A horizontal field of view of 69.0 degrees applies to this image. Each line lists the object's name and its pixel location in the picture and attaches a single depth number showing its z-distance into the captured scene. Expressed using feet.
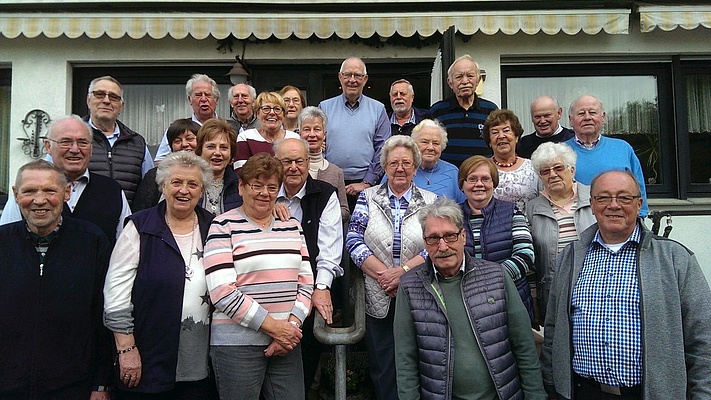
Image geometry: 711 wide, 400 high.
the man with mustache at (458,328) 8.12
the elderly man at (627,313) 7.45
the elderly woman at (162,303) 8.52
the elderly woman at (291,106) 14.67
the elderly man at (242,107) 14.67
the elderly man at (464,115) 14.02
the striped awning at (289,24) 19.03
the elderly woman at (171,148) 10.77
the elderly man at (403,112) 15.05
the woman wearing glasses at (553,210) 10.32
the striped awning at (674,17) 19.39
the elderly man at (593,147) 12.45
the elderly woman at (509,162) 11.76
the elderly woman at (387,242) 10.03
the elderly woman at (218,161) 10.62
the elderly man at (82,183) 9.89
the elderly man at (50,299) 8.18
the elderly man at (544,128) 13.89
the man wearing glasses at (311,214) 10.30
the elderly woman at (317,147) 12.28
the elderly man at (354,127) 14.52
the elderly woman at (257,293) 8.57
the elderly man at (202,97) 14.11
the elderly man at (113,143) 11.70
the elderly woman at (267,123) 12.76
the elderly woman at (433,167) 11.83
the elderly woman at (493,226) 9.85
